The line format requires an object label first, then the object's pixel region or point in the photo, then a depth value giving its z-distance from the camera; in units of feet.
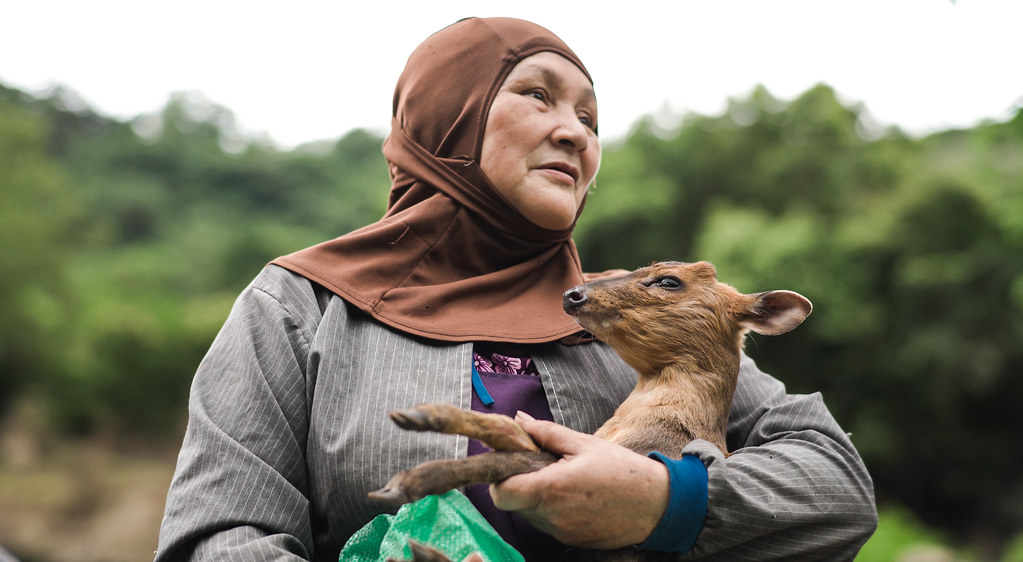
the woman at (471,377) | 5.88
